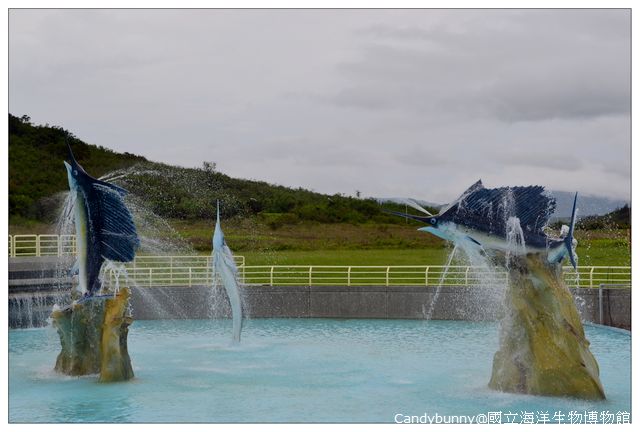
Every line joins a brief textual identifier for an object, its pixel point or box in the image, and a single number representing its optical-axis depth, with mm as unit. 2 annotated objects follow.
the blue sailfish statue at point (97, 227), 12062
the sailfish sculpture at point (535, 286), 11203
